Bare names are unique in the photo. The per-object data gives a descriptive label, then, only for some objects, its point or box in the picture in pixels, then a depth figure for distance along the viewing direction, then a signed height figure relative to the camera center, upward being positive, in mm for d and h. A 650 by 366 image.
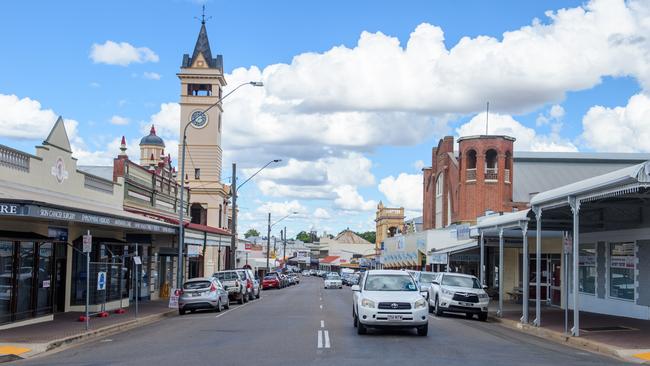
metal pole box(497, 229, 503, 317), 28781 -1384
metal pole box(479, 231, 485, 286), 32028 -586
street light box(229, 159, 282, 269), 48175 +2544
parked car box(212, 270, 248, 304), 39062 -2211
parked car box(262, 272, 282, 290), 72062 -3802
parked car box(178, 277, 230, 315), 30531 -2240
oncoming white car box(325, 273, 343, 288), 71375 -3732
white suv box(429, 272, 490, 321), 28031 -1856
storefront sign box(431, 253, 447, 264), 47219 -779
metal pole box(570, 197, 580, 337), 20047 -275
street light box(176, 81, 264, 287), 33062 -259
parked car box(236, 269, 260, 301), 42441 -2384
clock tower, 72188 +10409
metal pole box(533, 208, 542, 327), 23500 -252
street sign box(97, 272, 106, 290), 24141 -1340
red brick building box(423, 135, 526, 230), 59188 +5554
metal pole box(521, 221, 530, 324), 25244 -1191
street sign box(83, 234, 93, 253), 21359 -140
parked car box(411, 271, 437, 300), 34412 -1518
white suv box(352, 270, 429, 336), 18281 -1550
